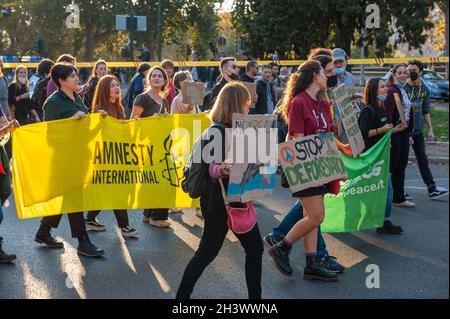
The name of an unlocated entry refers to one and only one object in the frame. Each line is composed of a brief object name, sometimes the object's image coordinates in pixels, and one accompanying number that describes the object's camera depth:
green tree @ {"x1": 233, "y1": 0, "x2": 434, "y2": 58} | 27.64
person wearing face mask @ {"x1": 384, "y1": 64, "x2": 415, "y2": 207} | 9.16
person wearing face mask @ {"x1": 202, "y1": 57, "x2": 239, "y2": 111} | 10.09
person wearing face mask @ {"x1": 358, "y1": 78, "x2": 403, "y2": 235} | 8.17
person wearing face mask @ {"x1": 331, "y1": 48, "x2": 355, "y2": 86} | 10.06
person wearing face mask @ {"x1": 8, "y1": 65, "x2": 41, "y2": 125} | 12.45
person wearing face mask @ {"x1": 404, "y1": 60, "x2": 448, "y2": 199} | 10.12
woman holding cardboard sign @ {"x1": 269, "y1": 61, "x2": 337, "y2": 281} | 5.97
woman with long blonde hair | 5.06
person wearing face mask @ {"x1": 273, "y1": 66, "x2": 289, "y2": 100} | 16.58
